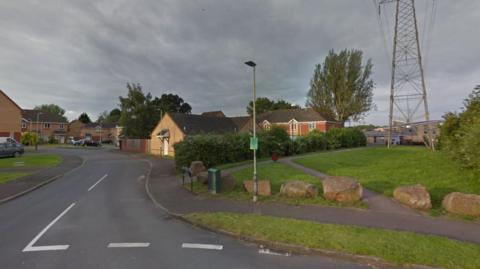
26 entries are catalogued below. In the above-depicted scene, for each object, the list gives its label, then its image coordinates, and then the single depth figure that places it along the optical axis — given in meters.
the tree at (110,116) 108.19
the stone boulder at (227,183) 11.25
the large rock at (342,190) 8.71
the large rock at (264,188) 10.06
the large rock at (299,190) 9.36
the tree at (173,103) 66.12
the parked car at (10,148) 27.22
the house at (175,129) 33.28
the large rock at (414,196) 7.83
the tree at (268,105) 83.31
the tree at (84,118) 106.99
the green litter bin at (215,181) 10.92
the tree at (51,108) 107.95
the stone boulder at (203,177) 12.43
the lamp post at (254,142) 9.54
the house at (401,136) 50.06
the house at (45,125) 68.62
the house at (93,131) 84.06
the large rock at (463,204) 7.09
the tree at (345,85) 49.41
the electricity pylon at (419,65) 24.22
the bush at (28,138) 49.81
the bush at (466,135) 9.15
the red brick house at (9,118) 43.58
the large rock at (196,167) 15.09
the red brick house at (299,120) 51.82
